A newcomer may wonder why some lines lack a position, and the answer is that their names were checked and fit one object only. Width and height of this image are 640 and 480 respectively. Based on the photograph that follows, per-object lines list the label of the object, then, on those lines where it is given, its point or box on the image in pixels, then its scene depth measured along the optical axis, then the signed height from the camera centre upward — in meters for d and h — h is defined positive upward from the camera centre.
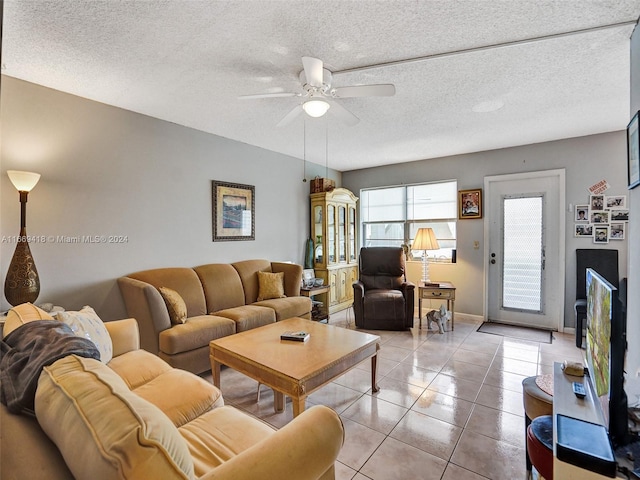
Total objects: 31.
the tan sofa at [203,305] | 2.74 -0.75
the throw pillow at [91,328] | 1.85 -0.57
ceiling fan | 2.03 +1.05
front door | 4.15 -0.14
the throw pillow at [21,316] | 1.47 -0.41
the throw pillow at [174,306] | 2.93 -0.65
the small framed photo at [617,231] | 3.75 +0.10
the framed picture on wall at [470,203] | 4.68 +0.54
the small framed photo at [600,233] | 3.83 +0.07
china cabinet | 5.08 -0.09
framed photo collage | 3.76 +0.26
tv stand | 1.01 -0.71
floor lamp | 2.31 -0.24
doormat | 3.87 -1.23
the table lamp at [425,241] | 4.50 -0.04
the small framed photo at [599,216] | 3.83 +0.29
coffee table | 1.88 -0.81
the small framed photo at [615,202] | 3.73 +0.46
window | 5.05 +0.43
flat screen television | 1.02 -0.43
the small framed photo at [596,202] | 3.86 +0.47
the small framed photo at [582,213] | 3.94 +0.33
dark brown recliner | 4.16 -0.78
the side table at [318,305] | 4.38 -1.03
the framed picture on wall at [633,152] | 1.93 +0.57
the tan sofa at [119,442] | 0.74 -0.55
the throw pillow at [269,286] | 3.94 -0.62
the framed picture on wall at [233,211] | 3.94 +0.35
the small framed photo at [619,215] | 3.71 +0.29
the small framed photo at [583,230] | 3.92 +0.12
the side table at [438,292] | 4.22 -0.74
